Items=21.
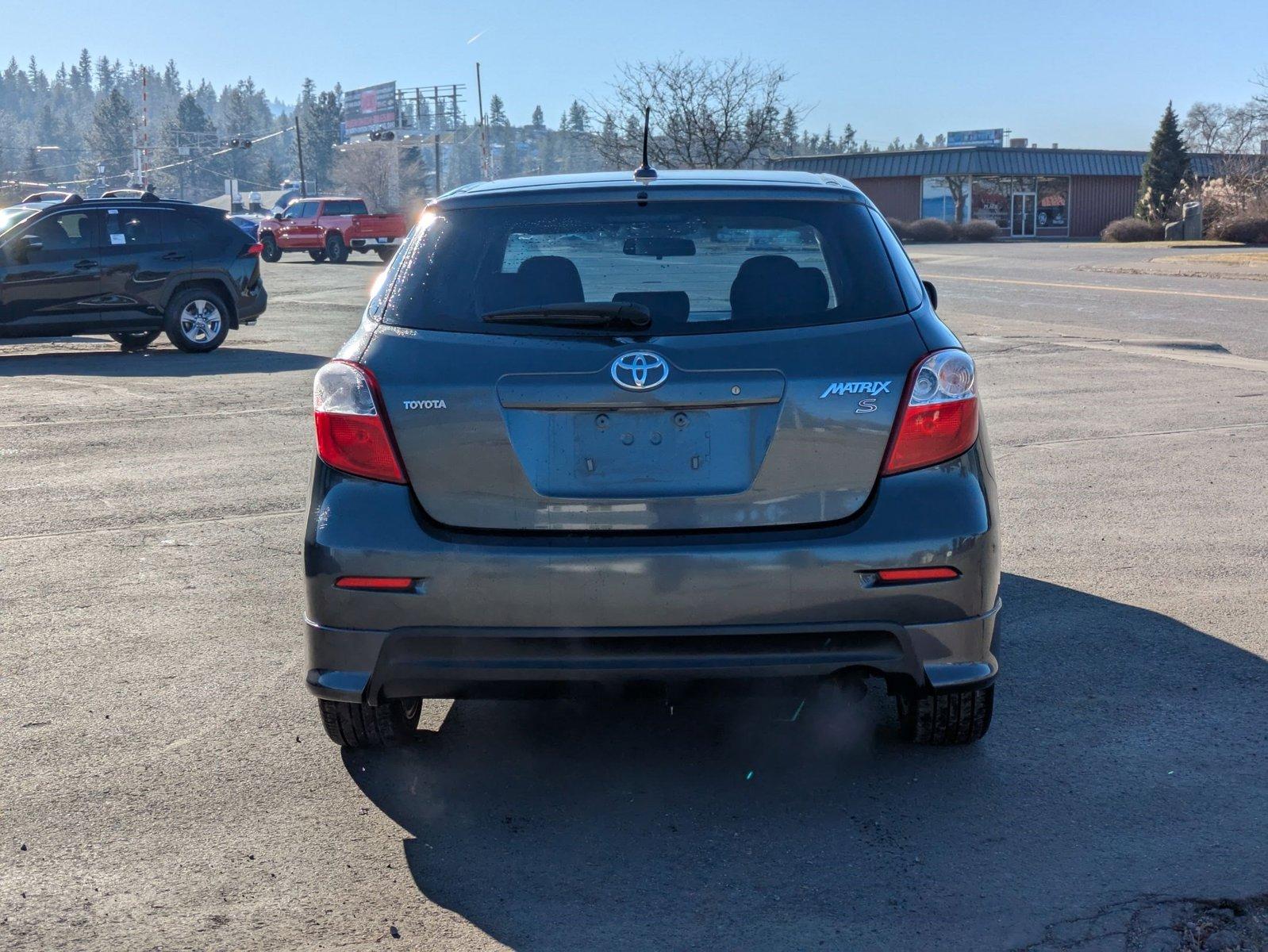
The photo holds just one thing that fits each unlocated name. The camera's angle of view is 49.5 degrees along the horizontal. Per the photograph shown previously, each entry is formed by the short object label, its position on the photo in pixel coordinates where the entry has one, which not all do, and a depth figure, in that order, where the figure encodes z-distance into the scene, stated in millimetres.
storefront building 73375
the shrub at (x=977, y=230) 66375
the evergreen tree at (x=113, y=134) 183875
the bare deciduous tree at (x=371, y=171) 153500
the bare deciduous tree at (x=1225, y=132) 83875
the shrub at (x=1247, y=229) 47469
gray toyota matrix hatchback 3436
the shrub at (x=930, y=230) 64500
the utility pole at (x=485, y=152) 68688
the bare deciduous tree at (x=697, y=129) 37062
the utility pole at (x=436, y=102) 108512
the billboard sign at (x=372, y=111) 134750
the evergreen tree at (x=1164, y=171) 60625
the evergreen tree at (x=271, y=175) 195375
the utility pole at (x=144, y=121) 77125
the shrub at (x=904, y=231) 64500
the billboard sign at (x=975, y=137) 90900
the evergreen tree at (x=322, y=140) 188625
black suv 15586
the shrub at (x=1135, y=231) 55906
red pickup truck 42625
